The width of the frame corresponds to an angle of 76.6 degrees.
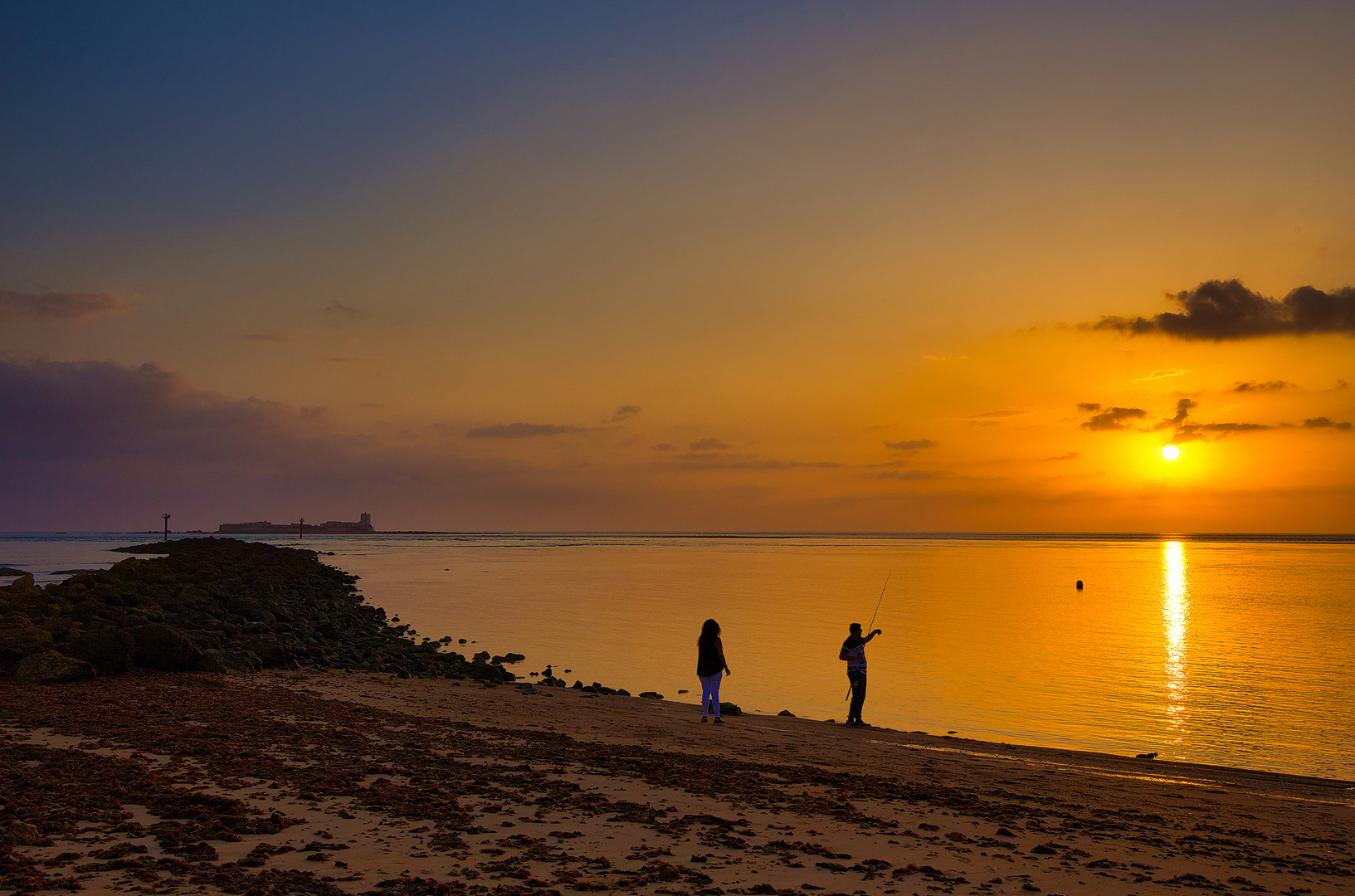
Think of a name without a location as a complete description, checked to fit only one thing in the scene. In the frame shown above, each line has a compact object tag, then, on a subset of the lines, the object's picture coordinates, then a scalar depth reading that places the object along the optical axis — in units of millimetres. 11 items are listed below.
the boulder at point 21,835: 6527
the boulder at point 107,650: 15148
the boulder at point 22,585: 25566
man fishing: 15547
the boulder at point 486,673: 19562
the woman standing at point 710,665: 15281
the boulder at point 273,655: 18938
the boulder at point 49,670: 14078
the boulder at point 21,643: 14773
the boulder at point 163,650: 15938
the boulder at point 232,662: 16750
